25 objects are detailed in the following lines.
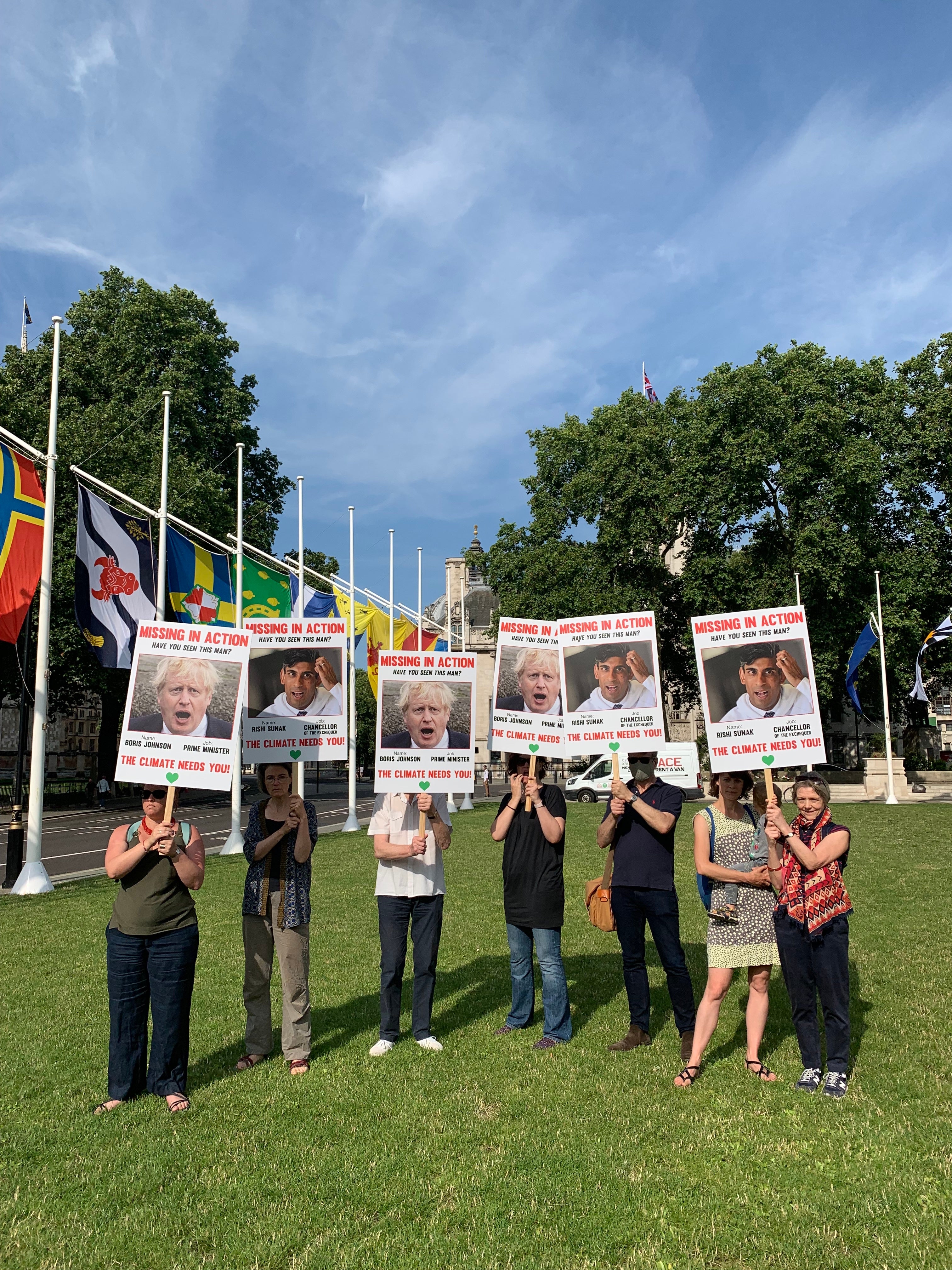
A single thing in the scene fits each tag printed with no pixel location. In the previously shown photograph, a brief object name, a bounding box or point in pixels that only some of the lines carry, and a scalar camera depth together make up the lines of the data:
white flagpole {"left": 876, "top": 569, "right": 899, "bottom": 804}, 35.28
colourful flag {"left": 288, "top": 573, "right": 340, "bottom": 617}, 25.09
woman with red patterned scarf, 6.06
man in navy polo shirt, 6.78
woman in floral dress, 6.26
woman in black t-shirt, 7.05
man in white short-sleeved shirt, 6.91
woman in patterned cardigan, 6.51
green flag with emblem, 23.00
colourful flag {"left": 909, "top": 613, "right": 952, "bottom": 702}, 30.88
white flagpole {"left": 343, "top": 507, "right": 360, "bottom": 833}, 28.02
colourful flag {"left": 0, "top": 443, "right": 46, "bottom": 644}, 15.06
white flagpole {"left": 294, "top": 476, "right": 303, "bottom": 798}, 18.50
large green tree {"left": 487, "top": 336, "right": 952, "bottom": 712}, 39.88
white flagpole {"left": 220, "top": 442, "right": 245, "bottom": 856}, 21.14
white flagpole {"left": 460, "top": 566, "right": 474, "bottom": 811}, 38.75
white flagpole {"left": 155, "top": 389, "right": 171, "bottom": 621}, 18.56
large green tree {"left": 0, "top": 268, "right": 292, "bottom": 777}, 33.56
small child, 6.39
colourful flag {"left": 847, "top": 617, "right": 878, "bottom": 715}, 32.94
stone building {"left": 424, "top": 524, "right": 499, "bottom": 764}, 83.12
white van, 37.00
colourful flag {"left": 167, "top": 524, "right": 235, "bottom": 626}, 20.08
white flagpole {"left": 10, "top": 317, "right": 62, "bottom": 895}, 15.62
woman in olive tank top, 5.82
